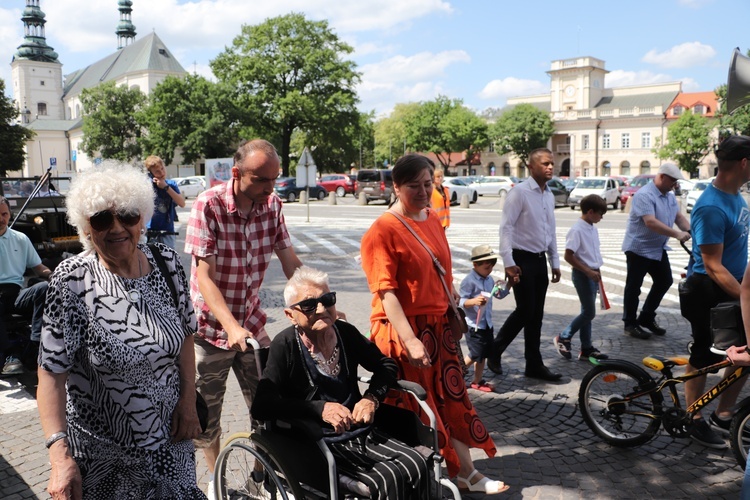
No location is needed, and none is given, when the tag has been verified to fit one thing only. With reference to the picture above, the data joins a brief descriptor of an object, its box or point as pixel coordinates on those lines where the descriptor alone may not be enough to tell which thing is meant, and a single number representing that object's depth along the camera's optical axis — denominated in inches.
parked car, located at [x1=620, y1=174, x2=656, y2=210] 1238.9
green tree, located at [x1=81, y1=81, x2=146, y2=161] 2894.9
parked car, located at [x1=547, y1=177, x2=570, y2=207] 1262.3
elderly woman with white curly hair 84.0
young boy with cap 208.8
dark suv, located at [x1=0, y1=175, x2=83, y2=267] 361.4
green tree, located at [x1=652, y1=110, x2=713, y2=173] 2770.7
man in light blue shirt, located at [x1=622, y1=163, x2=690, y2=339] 272.5
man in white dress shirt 216.1
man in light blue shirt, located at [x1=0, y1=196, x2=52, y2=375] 232.8
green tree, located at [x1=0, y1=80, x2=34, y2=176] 1753.2
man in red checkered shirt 129.0
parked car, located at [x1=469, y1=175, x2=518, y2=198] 1720.5
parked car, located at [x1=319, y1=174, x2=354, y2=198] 1738.4
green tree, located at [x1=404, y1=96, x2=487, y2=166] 3289.9
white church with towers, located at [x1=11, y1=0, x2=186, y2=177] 4060.0
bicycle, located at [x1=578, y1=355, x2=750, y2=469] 161.6
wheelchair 107.8
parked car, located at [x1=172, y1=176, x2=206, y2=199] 1745.8
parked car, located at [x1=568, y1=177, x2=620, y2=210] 1227.9
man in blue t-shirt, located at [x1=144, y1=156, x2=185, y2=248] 352.2
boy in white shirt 248.7
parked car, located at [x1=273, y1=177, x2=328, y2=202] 1574.8
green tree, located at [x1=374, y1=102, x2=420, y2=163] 3774.6
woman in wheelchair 110.4
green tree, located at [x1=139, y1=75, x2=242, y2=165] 2166.6
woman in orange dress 137.9
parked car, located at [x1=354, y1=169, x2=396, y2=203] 1365.7
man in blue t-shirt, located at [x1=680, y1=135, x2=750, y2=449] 158.4
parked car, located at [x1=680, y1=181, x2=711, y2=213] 1087.7
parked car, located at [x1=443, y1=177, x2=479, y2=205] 1391.5
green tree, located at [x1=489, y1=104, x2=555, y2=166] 3486.7
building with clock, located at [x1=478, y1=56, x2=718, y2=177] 3639.3
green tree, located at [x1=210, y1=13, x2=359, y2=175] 2128.4
